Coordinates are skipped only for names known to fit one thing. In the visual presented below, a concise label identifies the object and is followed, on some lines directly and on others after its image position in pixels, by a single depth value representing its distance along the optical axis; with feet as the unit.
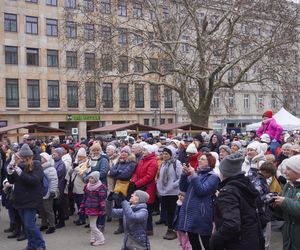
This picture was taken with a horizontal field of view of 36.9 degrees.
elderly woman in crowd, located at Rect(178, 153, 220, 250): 19.33
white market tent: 72.16
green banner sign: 147.54
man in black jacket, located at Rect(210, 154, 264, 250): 13.51
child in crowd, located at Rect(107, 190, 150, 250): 19.06
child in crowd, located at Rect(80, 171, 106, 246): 26.35
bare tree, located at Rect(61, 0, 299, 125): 76.02
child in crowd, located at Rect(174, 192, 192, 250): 21.93
